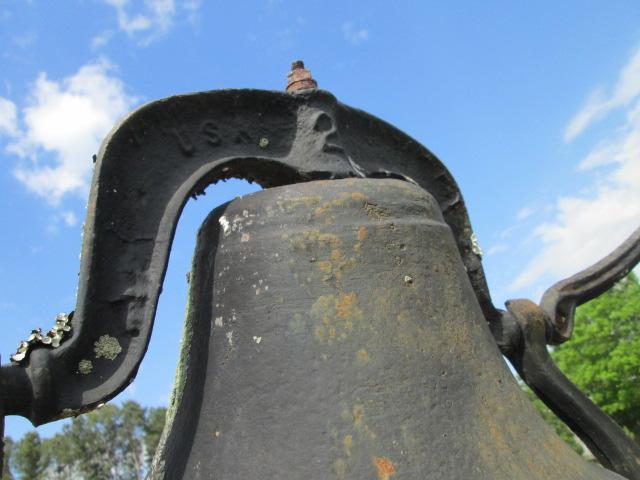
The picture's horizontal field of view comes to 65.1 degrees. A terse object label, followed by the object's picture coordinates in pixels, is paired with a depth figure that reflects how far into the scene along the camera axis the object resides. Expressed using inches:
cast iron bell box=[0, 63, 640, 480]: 14.5
